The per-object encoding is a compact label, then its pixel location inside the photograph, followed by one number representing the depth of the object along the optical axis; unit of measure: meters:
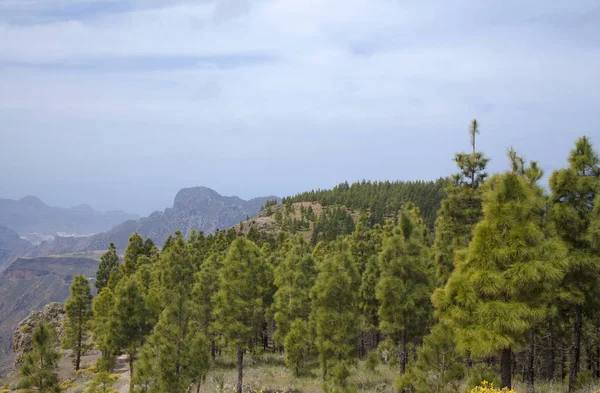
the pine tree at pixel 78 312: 44.19
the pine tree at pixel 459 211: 23.33
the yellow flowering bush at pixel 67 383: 38.88
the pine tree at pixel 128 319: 32.16
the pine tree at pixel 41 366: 25.92
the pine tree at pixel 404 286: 21.34
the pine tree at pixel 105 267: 64.31
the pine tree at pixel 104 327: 32.34
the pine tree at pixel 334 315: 25.50
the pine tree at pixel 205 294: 36.53
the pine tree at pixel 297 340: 28.64
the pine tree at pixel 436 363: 17.61
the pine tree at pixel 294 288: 30.42
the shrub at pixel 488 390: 11.55
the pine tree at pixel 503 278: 13.10
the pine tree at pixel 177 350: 22.42
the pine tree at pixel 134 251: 58.16
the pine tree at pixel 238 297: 27.86
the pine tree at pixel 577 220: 18.03
